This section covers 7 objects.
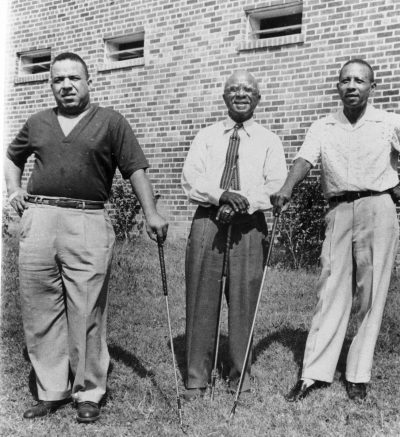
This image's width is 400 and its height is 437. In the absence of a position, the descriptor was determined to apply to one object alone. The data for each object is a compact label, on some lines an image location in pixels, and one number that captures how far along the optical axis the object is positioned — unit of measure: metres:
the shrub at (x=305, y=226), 7.51
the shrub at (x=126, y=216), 9.31
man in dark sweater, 3.78
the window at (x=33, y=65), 10.41
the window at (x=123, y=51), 9.47
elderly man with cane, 4.02
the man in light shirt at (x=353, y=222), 4.06
